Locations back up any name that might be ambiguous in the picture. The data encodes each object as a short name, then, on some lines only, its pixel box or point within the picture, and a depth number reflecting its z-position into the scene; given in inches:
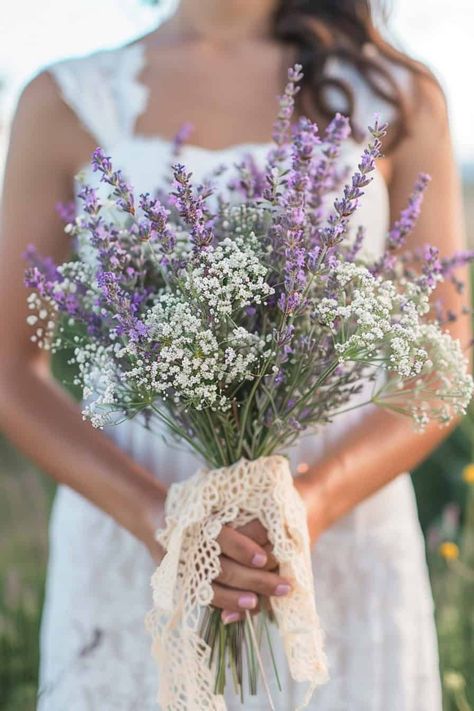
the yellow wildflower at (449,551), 107.1
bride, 68.3
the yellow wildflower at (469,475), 104.1
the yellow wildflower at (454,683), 90.6
